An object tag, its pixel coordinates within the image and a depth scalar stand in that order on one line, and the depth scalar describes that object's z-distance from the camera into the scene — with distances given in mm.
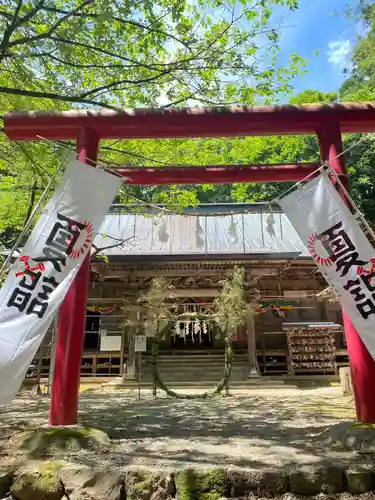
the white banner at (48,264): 3592
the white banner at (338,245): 3846
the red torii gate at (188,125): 4820
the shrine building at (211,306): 13641
